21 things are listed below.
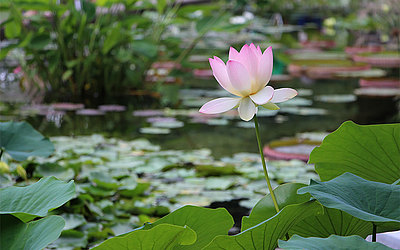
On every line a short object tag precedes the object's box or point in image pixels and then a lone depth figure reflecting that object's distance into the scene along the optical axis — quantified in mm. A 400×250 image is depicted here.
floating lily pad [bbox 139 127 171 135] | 7419
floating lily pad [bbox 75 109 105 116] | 8326
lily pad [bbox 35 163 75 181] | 4987
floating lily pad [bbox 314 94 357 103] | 9821
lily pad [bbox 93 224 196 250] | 3046
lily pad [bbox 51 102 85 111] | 8723
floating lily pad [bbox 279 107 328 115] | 8801
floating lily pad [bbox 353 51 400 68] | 14916
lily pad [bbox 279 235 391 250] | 2954
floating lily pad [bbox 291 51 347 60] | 15406
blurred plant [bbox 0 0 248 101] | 8595
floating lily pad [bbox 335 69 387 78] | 12720
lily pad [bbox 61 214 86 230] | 4244
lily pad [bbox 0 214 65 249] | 3089
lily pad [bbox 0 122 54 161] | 4013
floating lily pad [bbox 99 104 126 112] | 8690
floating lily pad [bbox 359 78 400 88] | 11290
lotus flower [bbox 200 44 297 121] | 3172
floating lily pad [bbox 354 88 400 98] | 10356
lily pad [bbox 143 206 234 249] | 3224
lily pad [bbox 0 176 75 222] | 3191
